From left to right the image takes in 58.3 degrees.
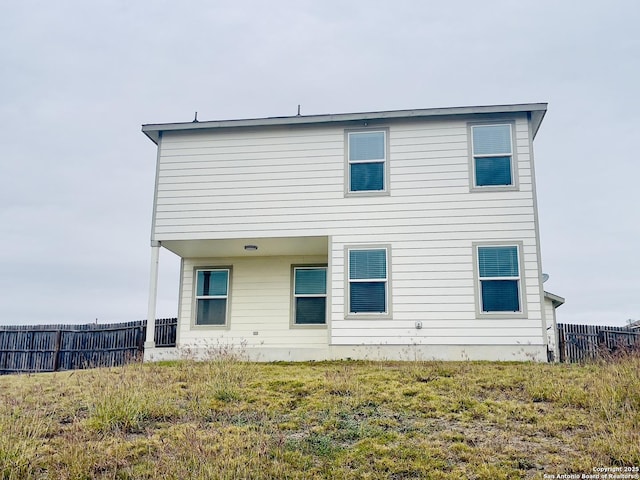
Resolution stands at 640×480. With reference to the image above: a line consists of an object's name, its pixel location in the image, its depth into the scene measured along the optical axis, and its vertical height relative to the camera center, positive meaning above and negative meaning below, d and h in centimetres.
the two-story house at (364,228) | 1285 +259
